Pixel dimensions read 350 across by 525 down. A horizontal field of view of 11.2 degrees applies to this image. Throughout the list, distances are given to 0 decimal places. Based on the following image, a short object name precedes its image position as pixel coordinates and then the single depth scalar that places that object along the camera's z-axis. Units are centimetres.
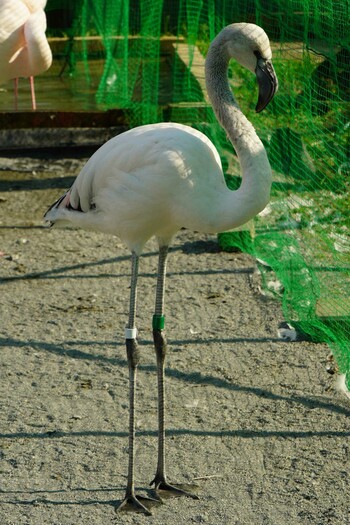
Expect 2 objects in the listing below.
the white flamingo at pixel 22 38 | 1580
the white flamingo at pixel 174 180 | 773
